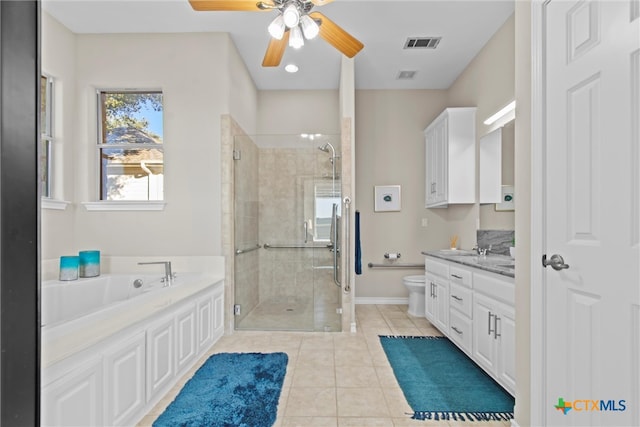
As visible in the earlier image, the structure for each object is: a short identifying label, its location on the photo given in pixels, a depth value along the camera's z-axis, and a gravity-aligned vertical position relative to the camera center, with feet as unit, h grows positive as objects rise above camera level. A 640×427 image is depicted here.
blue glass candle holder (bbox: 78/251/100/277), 9.41 -1.32
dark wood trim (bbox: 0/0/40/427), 0.97 +0.00
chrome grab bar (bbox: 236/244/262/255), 11.19 -1.16
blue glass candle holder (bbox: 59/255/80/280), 8.77 -1.34
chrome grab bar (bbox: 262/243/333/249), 11.65 -1.08
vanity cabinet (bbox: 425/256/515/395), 6.56 -2.30
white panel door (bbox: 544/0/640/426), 3.52 +0.04
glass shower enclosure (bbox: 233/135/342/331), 11.41 -0.61
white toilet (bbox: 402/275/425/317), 12.82 -2.93
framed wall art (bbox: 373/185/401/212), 14.96 +0.69
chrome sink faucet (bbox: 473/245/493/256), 10.47 -1.11
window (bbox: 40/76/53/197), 9.37 +2.01
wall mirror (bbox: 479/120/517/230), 9.91 +1.23
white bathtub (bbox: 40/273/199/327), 8.28 -1.94
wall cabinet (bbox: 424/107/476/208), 12.05 +2.03
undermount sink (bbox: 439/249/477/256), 11.04 -1.26
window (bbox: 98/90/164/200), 10.76 +1.96
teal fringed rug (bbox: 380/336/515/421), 6.32 -3.59
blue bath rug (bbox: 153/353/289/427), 5.99 -3.53
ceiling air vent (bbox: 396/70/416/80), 13.35 +5.41
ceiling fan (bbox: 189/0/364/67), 6.62 +4.02
